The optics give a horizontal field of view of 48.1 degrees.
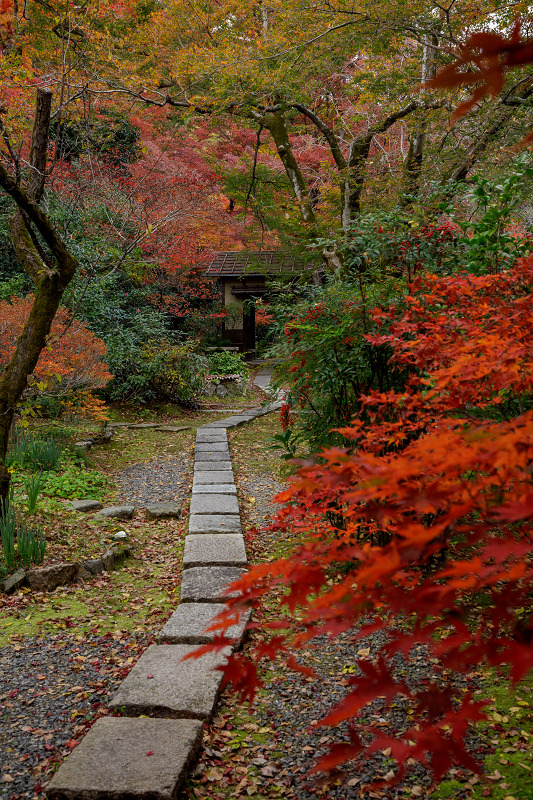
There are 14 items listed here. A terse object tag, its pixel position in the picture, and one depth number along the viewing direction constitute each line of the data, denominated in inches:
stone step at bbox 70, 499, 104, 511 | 226.7
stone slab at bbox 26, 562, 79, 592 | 161.3
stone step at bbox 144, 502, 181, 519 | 230.1
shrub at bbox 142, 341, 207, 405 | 446.0
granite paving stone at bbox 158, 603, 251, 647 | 129.6
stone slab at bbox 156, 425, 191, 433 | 393.4
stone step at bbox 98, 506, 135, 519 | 224.1
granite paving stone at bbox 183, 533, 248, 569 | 172.2
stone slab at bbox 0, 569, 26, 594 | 156.5
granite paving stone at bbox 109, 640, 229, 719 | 105.8
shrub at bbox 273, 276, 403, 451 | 155.3
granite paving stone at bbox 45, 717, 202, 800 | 82.2
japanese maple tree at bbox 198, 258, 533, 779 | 38.9
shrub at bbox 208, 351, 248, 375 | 566.6
